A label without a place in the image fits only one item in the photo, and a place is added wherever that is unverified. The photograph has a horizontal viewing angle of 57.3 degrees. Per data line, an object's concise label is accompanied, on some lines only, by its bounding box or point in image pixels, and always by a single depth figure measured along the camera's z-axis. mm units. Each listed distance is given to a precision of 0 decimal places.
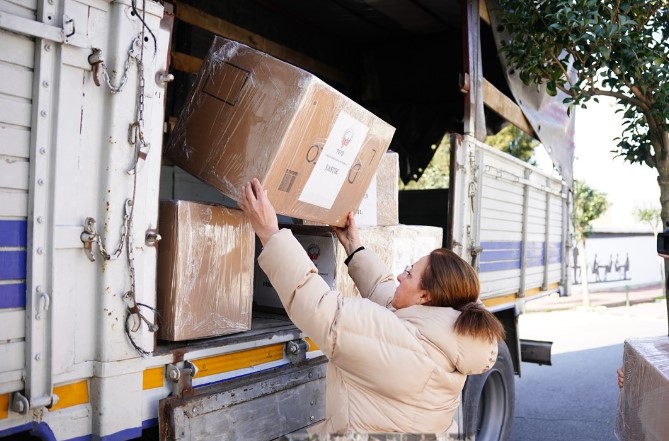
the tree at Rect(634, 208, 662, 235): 22619
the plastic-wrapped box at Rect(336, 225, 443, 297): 2889
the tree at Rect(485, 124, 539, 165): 11641
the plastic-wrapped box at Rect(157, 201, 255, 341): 2133
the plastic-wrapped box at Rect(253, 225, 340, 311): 2842
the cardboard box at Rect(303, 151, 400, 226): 2993
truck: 1603
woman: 1789
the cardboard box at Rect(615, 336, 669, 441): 1846
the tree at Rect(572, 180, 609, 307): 15211
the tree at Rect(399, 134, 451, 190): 11958
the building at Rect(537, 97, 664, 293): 20344
